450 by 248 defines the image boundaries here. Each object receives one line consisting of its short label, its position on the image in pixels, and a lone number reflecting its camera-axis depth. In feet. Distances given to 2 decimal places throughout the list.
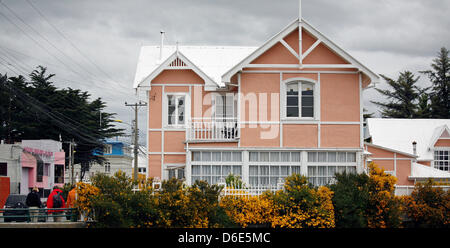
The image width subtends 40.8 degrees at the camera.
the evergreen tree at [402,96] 233.76
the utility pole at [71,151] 193.40
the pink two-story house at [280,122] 87.10
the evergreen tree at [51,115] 208.03
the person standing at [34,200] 83.25
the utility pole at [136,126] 159.22
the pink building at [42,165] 179.63
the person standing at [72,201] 69.56
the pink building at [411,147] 132.36
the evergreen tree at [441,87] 226.17
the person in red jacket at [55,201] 78.98
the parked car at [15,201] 103.77
